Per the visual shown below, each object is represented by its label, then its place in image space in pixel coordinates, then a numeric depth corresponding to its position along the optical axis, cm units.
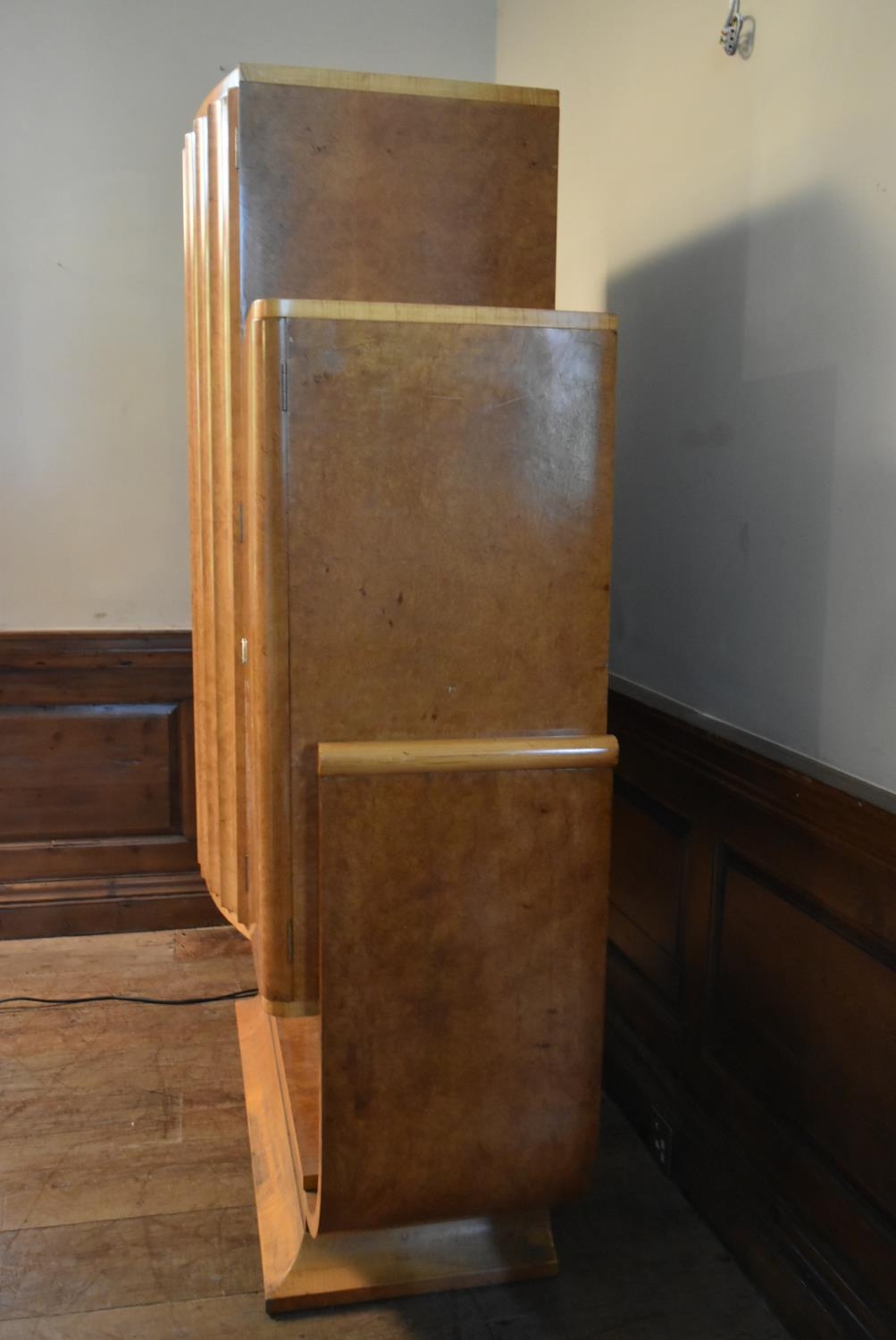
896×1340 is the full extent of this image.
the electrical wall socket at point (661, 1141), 197
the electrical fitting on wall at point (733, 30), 173
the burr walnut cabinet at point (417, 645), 139
